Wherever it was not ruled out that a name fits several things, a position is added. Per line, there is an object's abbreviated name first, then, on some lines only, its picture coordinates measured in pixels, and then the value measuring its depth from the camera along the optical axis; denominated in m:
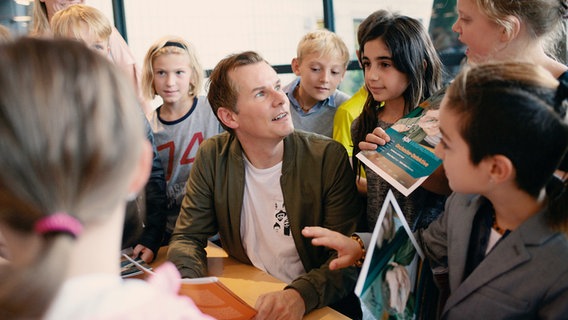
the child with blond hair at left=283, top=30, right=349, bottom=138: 2.83
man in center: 1.91
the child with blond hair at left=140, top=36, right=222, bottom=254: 2.48
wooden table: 1.54
